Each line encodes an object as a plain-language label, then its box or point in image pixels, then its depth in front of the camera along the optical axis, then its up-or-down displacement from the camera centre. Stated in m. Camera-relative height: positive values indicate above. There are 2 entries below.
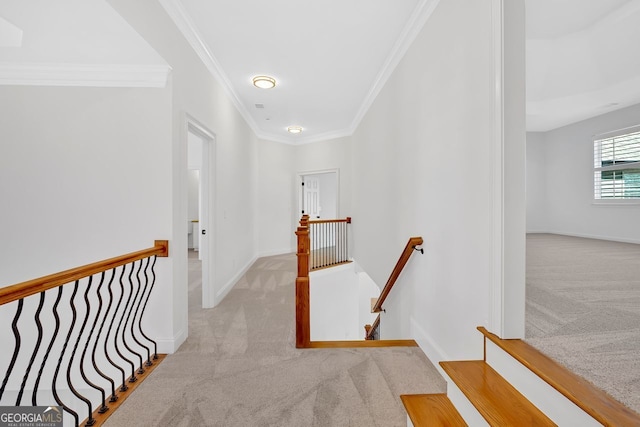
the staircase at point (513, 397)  0.93 -0.83
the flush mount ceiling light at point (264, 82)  3.62 +1.83
